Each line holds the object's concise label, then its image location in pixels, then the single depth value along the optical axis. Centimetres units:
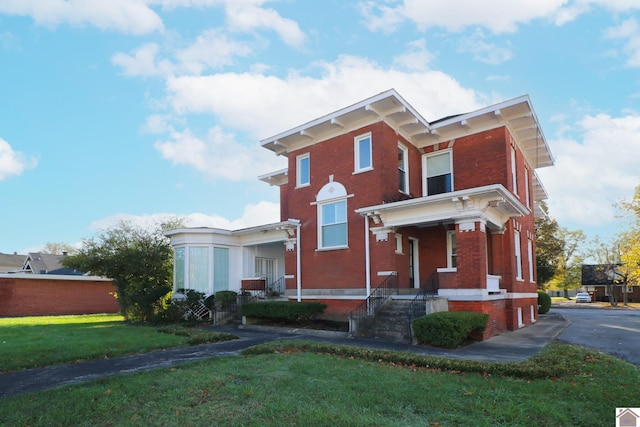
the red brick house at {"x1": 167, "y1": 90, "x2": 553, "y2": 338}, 1401
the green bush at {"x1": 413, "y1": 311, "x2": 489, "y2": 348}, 1106
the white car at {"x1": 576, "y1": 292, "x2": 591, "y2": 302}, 5356
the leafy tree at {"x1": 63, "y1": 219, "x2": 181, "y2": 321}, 1912
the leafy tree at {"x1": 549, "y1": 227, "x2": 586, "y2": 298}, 5556
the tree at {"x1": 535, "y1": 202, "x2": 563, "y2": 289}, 3850
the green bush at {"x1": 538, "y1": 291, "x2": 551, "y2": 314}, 2575
